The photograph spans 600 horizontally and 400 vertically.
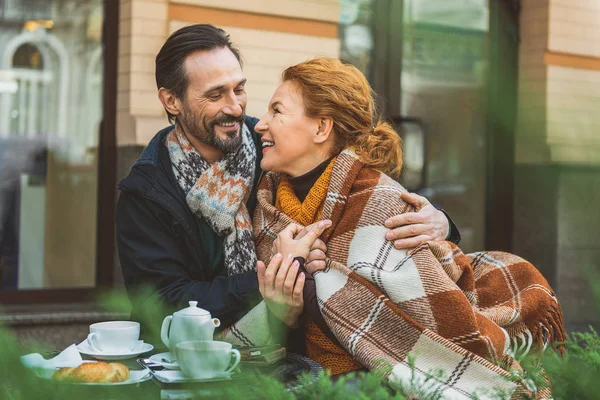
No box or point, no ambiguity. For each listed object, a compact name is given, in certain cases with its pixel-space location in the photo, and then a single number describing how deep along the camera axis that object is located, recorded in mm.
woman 2141
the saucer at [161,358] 1887
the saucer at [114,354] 2023
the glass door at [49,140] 5543
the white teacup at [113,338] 2057
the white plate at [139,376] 1651
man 2402
